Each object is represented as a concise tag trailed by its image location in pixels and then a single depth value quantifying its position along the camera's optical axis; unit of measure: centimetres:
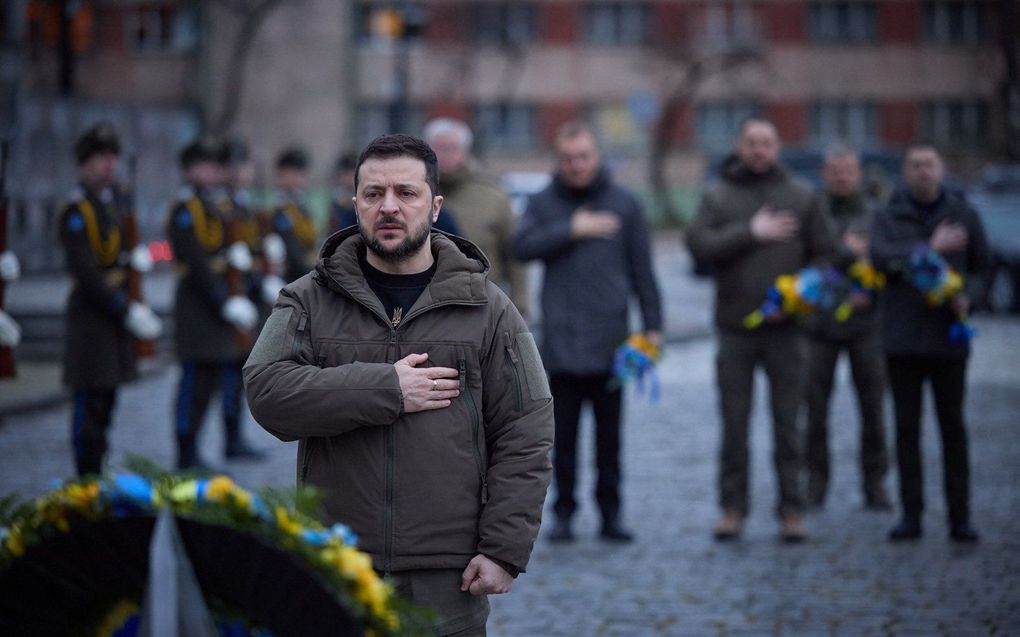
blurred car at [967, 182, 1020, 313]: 3936
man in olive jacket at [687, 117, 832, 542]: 1486
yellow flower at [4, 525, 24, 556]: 538
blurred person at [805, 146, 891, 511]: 1647
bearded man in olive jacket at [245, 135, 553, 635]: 700
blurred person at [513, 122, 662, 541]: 1483
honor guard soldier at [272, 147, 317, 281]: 2012
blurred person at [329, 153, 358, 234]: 1836
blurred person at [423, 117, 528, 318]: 1523
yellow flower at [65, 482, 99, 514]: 538
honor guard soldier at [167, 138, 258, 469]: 1781
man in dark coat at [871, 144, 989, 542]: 1457
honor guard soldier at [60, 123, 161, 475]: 1520
